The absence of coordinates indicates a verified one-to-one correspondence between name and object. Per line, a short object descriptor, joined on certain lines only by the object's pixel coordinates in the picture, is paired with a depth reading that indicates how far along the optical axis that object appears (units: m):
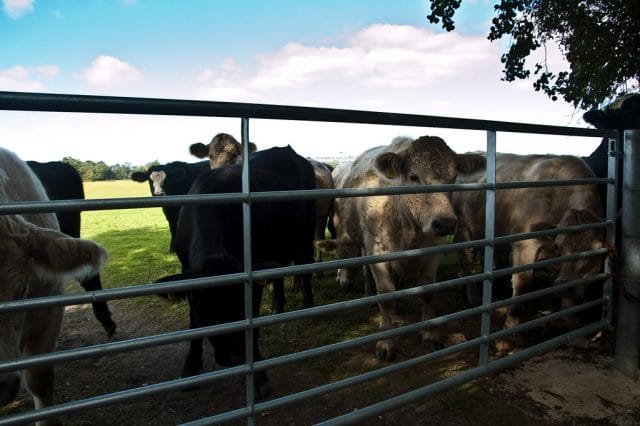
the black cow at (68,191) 4.93
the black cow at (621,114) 3.14
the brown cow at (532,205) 4.21
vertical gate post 3.05
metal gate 1.60
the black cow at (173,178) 7.66
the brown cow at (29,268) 2.04
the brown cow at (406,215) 3.54
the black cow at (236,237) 2.97
